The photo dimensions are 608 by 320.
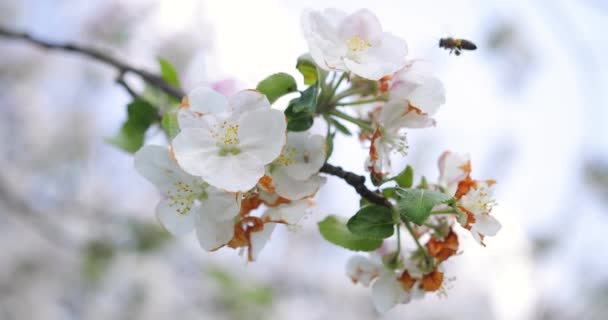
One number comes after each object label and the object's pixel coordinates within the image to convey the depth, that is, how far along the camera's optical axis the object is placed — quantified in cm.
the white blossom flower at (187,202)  76
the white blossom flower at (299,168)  76
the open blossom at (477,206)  75
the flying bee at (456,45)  79
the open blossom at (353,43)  76
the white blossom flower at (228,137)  75
